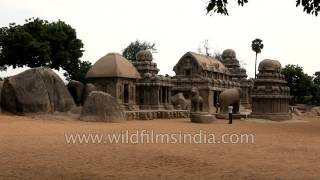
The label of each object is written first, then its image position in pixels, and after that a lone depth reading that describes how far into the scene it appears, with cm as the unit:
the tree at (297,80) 5806
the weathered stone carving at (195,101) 2856
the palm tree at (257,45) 7112
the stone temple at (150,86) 3916
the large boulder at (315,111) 4887
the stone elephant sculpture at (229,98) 3209
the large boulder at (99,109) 2344
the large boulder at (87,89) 3059
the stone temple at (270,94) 3366
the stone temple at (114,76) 3478
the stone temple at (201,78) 4356
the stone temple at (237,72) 5020
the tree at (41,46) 4438
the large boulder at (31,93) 2444
